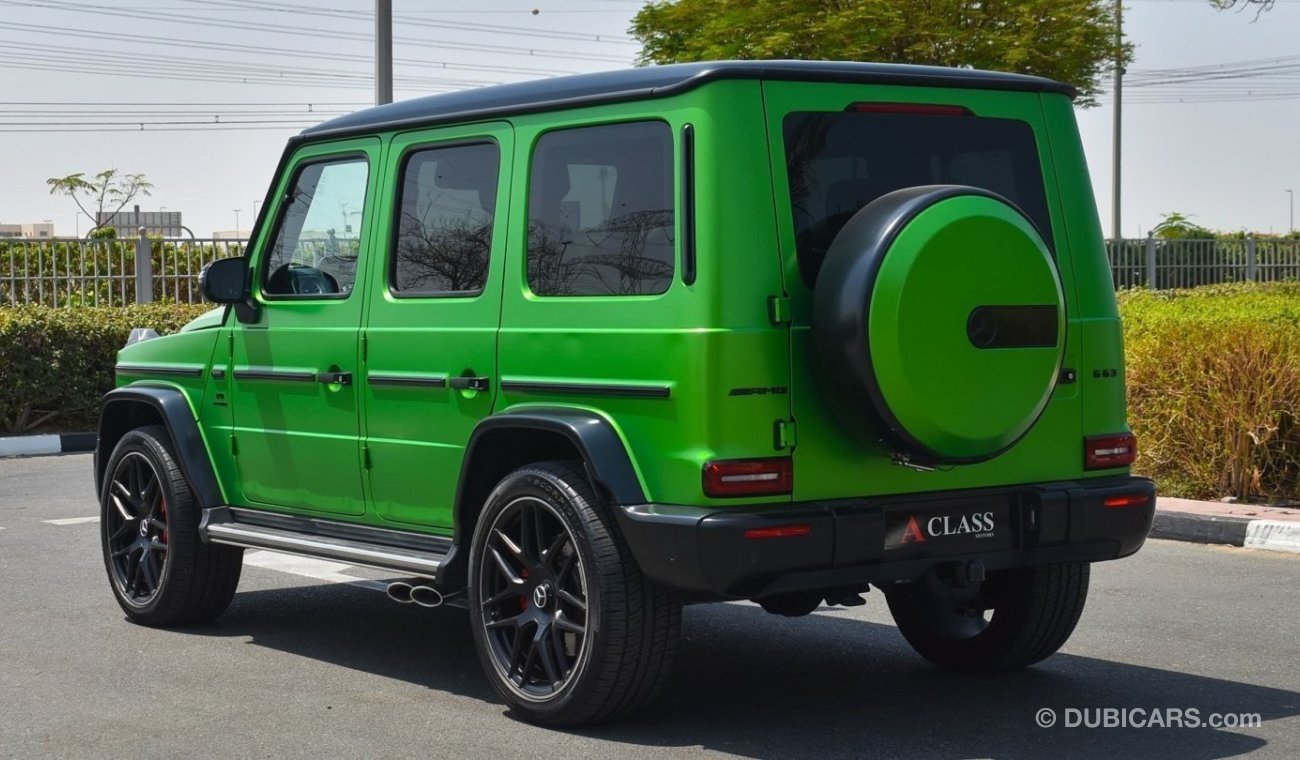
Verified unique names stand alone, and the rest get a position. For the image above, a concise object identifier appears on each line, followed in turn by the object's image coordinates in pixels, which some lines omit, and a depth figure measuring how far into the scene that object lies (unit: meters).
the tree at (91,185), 71.81
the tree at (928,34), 27.27
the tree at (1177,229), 36.43
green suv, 5.28
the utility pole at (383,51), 18.61
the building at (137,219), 79.50
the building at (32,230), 96.97
